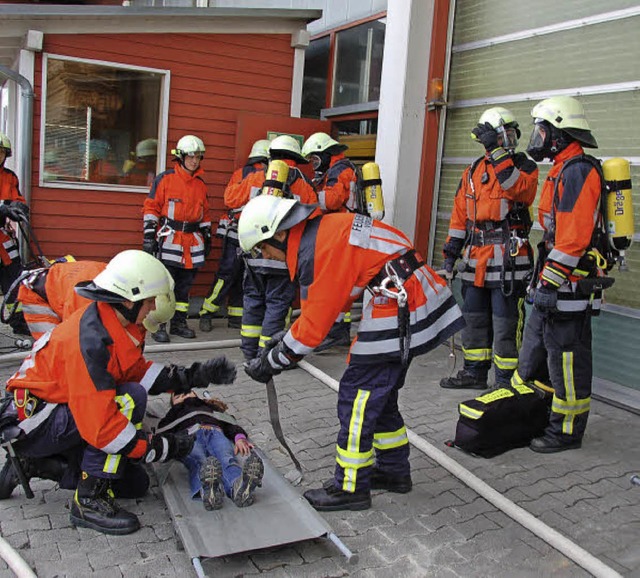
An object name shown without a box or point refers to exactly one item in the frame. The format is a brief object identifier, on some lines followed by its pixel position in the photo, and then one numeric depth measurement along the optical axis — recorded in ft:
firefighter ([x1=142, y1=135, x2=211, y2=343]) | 22.80
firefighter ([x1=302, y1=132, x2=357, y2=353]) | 20.90
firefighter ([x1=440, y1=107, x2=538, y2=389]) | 17.26
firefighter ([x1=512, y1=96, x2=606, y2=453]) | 13.79
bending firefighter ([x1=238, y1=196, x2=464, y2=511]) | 10.84
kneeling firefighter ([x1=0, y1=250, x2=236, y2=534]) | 10.05
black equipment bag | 14.20
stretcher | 9.60
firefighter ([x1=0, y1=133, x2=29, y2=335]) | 21.17
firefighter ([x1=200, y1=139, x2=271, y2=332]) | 23.70
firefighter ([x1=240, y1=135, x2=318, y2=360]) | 19.39
